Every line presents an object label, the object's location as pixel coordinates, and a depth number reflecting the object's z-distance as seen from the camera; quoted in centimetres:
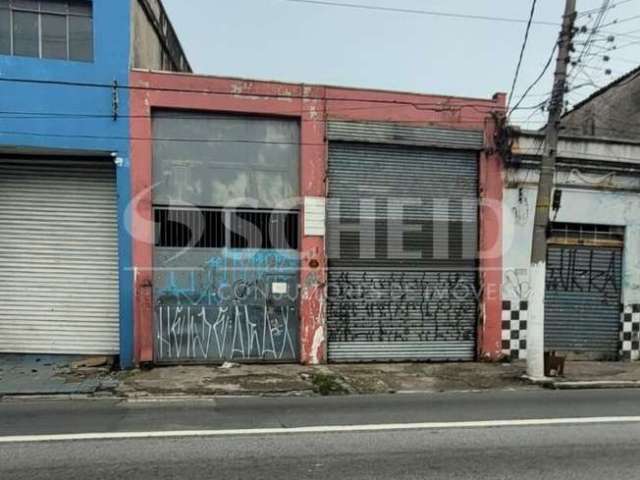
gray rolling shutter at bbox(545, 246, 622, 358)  1227
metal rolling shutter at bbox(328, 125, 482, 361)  1147
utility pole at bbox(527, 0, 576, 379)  991
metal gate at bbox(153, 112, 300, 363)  1081
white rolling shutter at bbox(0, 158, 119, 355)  1076
